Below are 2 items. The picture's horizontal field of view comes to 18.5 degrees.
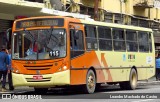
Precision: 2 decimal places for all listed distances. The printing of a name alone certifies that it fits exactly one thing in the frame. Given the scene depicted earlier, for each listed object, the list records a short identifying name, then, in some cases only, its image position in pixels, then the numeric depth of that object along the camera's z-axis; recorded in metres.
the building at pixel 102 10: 27.12
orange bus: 18.25
